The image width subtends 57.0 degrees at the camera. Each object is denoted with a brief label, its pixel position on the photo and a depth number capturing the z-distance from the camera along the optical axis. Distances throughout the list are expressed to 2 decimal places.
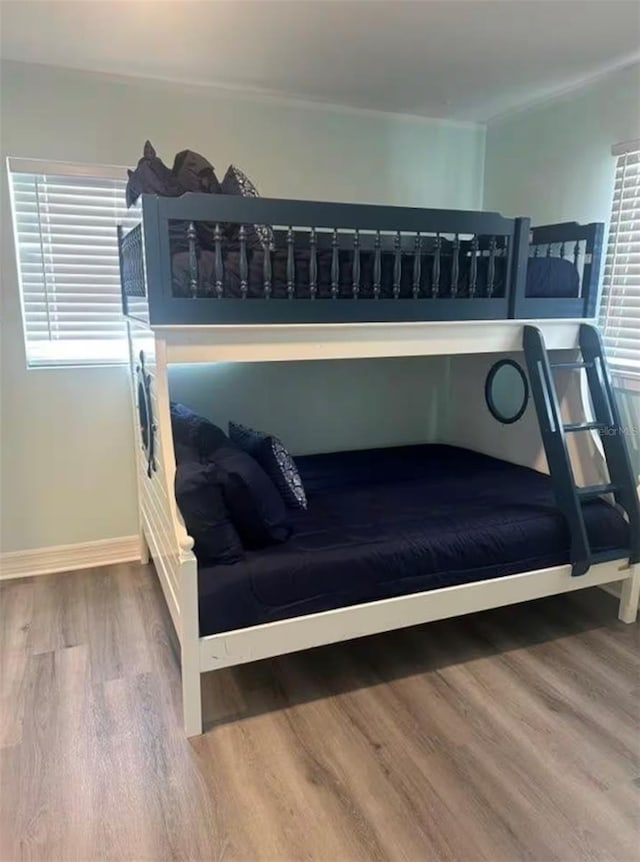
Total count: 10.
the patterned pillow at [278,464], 2.34
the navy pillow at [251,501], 1.94
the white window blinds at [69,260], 2.80
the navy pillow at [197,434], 2.21
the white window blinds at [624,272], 2.68
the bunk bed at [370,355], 1.91
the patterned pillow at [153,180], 2.11
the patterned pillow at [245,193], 2.01
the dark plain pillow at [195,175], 2.16
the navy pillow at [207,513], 1.87
